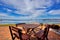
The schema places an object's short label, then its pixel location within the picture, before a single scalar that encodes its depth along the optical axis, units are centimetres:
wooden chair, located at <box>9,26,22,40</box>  81
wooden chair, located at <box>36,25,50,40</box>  91
